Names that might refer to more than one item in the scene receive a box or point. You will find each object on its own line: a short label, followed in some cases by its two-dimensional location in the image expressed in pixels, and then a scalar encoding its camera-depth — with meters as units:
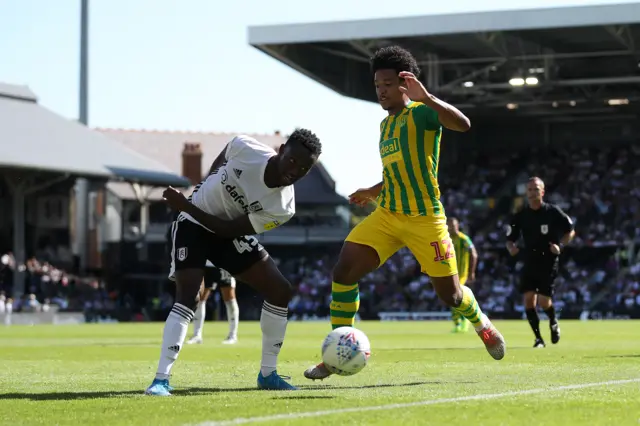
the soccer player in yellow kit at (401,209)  9.44
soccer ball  8.39
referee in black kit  16.19
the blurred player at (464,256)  22.91
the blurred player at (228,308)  18.78
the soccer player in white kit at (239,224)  8.34
